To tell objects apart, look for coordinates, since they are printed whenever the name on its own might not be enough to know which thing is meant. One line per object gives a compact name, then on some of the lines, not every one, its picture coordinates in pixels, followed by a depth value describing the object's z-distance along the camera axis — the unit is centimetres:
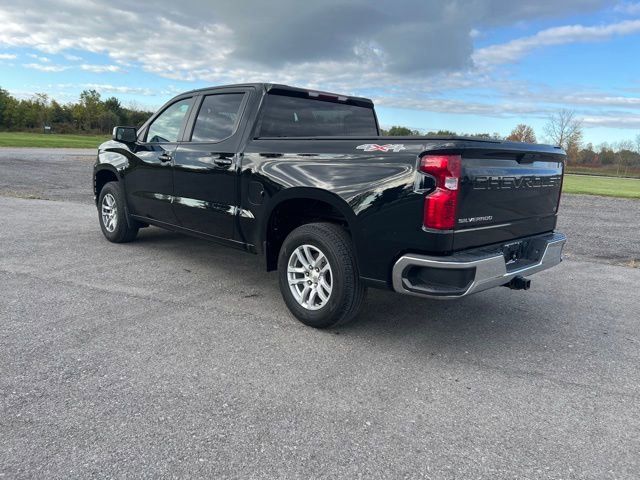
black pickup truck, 334
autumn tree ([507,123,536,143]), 5155
